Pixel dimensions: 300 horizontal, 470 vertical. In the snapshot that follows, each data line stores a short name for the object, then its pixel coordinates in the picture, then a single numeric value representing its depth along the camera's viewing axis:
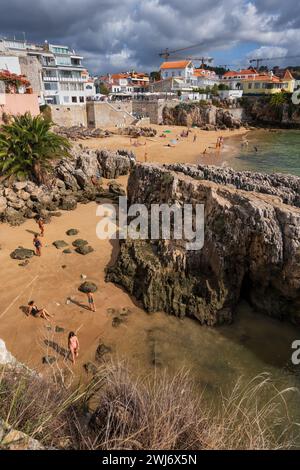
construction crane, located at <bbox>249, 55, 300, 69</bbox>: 136.15
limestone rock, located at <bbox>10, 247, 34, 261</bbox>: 15.65
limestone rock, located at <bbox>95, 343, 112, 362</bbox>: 10.49
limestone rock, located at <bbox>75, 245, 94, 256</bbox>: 16.12
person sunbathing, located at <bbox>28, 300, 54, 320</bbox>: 12.04
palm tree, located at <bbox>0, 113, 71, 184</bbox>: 22.11
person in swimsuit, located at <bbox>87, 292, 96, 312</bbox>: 12.40
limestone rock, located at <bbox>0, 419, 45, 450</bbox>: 3.61
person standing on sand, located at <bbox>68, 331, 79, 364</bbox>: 10.14
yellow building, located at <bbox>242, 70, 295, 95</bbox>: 82.31
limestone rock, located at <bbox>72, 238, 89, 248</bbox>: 16.83
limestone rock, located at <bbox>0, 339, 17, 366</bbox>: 6.04
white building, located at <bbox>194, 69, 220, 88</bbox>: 90.81
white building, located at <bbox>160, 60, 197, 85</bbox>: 86.88
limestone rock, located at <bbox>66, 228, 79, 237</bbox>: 17.98
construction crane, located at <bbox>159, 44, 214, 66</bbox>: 125.45
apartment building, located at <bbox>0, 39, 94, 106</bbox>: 48.50
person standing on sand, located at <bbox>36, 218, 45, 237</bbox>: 17.84
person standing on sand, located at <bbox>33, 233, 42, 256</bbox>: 15.74
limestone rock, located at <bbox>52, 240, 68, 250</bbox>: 16.67
